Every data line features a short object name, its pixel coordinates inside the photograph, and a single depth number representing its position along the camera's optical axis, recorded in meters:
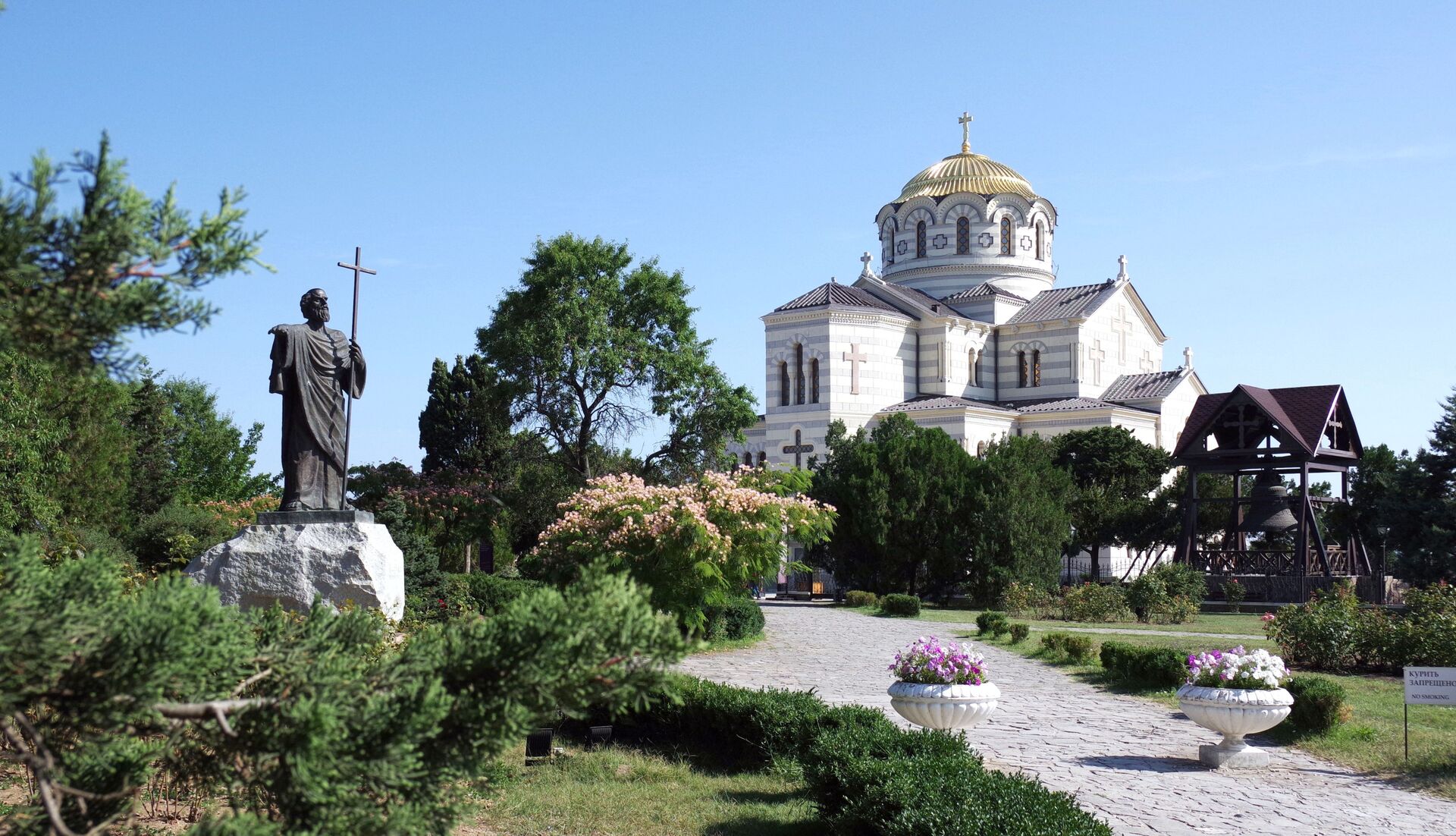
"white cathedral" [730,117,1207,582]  48.81
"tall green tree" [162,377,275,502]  43.16
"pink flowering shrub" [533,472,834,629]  17.89
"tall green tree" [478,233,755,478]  30.25
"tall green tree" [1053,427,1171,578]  41.75
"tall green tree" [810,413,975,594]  33.78
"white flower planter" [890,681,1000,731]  9.59
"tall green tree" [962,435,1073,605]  32.03
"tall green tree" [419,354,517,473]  38.59
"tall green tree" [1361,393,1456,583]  30.44
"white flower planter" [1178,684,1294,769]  9.86
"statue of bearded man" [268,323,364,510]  11.48
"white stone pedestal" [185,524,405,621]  11.11
